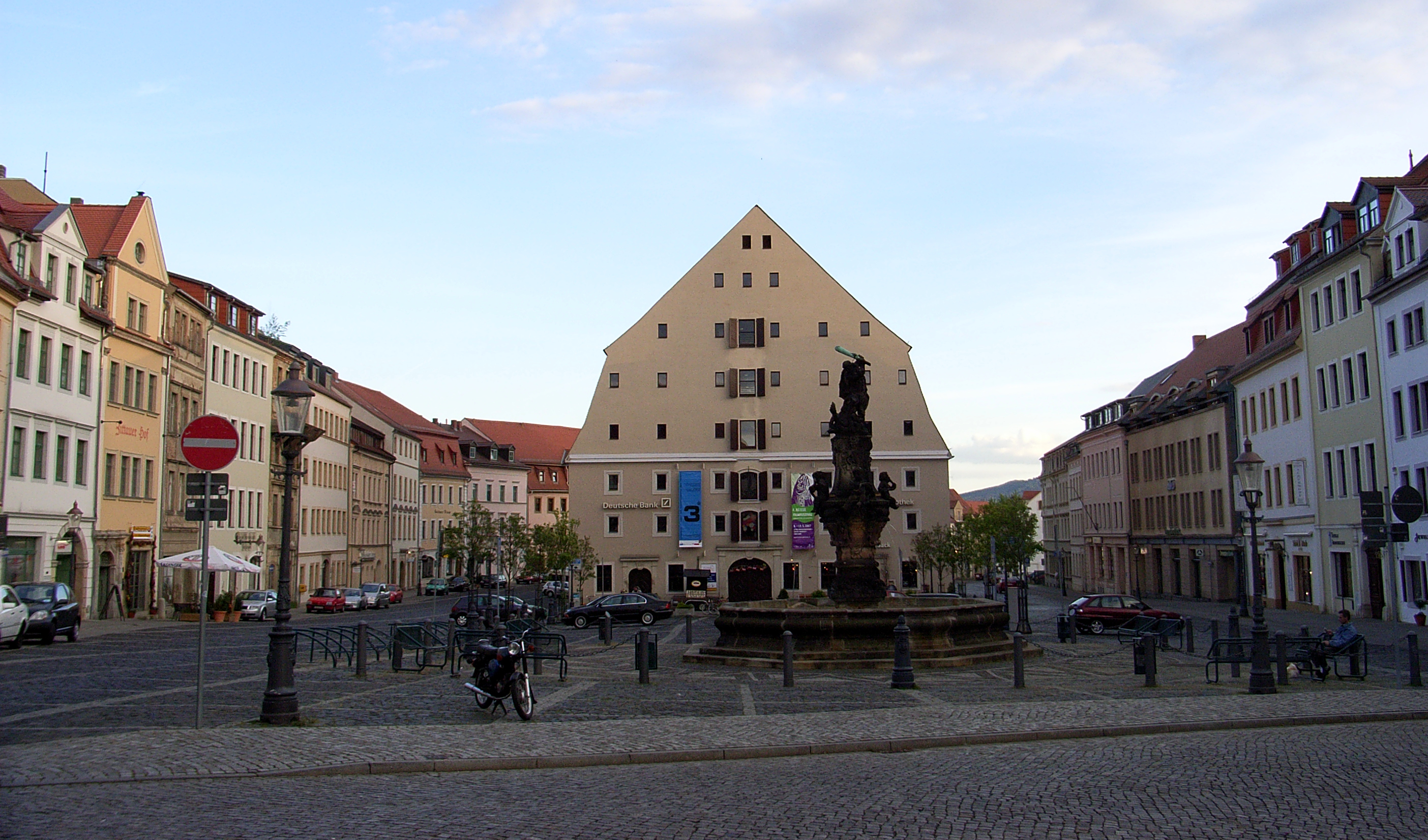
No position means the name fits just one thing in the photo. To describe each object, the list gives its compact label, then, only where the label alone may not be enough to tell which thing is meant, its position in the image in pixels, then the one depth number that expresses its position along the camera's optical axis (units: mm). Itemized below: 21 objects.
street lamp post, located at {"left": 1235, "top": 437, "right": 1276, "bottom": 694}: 17984
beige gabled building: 68125
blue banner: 67875
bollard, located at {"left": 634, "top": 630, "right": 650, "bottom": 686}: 20328
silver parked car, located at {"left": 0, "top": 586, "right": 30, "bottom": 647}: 27062
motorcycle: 15453
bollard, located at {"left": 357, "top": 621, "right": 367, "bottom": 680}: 21391
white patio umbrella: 38719
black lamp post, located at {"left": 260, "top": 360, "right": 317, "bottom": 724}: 14320
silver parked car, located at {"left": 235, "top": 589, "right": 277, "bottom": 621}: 47812
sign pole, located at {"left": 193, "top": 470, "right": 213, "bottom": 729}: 13344
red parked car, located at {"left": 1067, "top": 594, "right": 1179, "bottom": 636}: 36656
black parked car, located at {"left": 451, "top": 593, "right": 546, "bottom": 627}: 34312
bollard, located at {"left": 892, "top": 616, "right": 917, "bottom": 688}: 19078
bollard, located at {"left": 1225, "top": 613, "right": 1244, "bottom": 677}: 26016
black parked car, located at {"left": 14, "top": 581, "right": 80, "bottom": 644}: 29500
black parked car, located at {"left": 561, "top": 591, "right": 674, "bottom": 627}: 45406
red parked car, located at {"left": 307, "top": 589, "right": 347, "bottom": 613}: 58312
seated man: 20297
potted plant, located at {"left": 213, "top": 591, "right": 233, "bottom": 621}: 47000
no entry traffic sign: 13750
